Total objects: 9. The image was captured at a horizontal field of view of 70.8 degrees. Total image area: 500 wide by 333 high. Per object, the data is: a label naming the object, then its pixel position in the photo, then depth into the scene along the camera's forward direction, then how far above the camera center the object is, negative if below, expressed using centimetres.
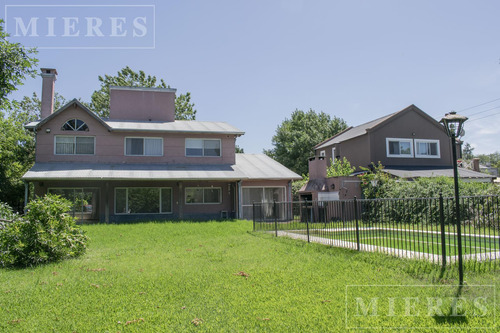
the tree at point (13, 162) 2141 +172
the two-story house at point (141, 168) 1942 +105
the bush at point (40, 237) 815 -119
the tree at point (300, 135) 4103 +590
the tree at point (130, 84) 3662 +1027
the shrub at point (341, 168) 2571 +115
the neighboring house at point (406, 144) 2439 +278
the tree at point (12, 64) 1166 +421
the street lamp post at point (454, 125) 580 +95
